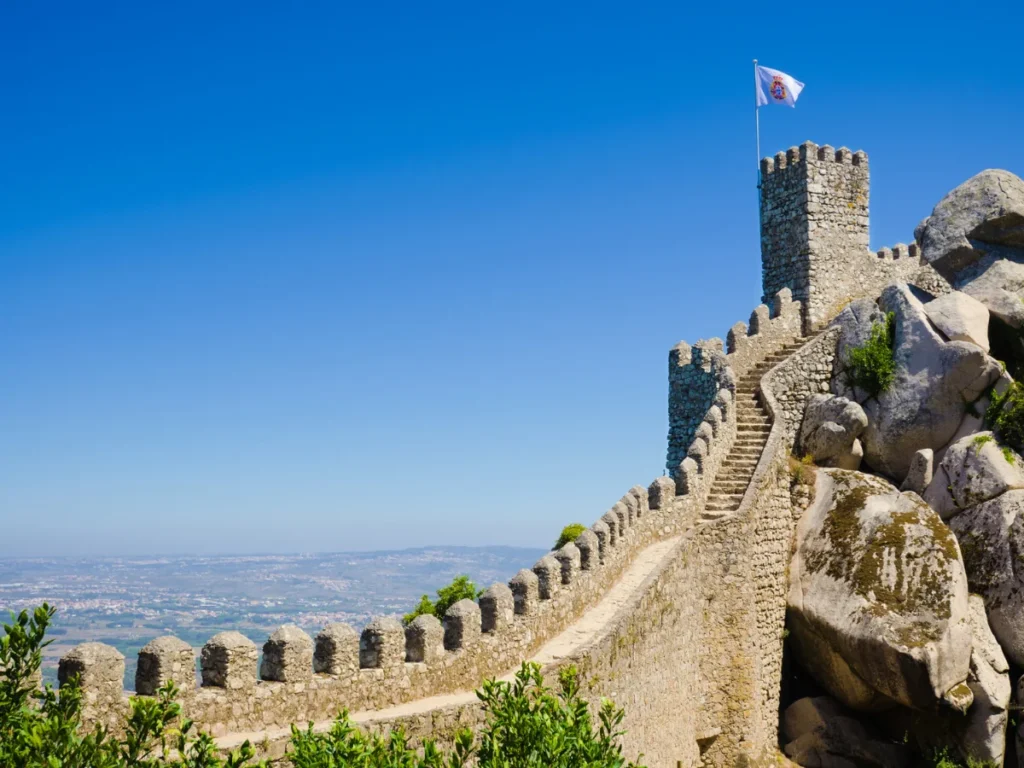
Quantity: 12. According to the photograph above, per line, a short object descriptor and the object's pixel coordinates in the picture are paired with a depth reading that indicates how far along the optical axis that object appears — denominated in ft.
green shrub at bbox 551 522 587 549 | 76.07
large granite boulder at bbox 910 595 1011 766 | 62.23
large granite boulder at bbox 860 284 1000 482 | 73.82
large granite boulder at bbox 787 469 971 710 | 61.46
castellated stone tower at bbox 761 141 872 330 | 90.68
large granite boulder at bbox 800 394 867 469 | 74.74
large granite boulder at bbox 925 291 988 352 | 75.20
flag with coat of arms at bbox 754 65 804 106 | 98.98
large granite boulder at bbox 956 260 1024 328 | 78.38
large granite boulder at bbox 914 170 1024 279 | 83.15
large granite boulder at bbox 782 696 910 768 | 64.59
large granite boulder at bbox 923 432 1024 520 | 68.95
